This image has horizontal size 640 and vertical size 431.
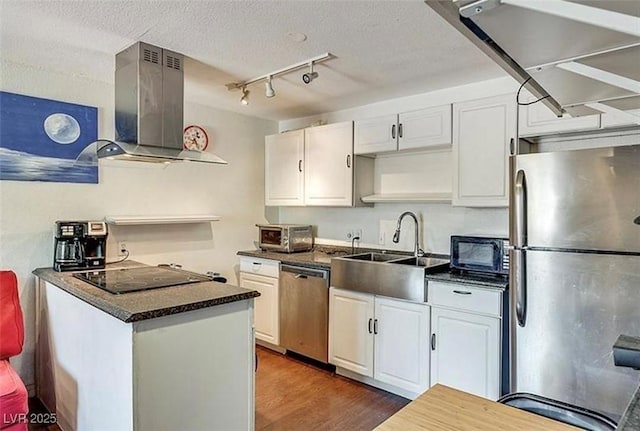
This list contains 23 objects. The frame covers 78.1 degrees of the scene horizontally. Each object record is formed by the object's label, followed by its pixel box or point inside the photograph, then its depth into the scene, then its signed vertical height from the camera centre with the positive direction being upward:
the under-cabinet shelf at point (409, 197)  3.04 +0.13
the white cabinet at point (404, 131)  2.91 +0.65
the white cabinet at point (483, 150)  2.60 +0.44
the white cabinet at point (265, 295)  3.56 -0.75
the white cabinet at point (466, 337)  2.38 -0.78
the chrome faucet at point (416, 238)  3.29 -0.20
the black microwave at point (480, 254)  2.62 -0.28
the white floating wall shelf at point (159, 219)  3.04 -0.05
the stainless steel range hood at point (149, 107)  2.29 +0.63
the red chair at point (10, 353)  1.88 -0.84
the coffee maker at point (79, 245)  2.64 -0.22
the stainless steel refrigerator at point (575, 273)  1.87 -0.30
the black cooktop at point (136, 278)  2.08 -0.38
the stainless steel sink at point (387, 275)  2.68 -0.45
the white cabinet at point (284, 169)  3.84 +0.45
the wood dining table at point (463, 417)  1.02 -0.55
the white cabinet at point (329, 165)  3.44 +0.44
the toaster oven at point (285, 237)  3.81 -0.24
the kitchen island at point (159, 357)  1.66 -0.67
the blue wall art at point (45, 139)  2.65 +0.53
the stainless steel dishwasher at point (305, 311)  3.20 -0.82
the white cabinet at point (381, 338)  2.68 -0.91
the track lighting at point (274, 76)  2.56 +1.00
